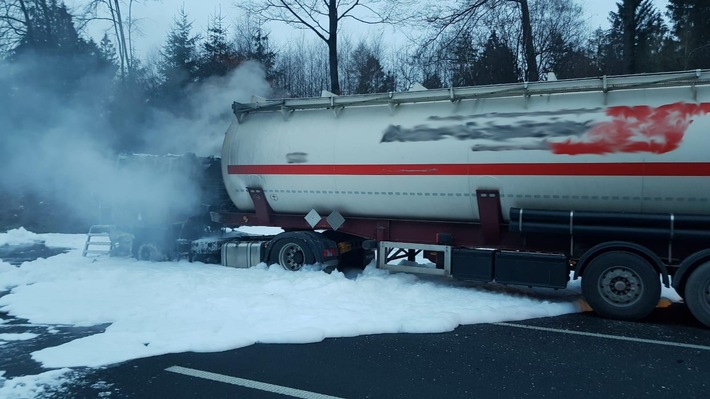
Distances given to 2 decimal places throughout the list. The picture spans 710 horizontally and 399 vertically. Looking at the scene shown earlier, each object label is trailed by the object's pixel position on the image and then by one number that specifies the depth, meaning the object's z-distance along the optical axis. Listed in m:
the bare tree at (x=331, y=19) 17.56
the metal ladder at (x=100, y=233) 12.08
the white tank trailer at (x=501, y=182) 7.13
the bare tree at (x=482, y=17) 17.83
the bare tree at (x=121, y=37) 26.20
